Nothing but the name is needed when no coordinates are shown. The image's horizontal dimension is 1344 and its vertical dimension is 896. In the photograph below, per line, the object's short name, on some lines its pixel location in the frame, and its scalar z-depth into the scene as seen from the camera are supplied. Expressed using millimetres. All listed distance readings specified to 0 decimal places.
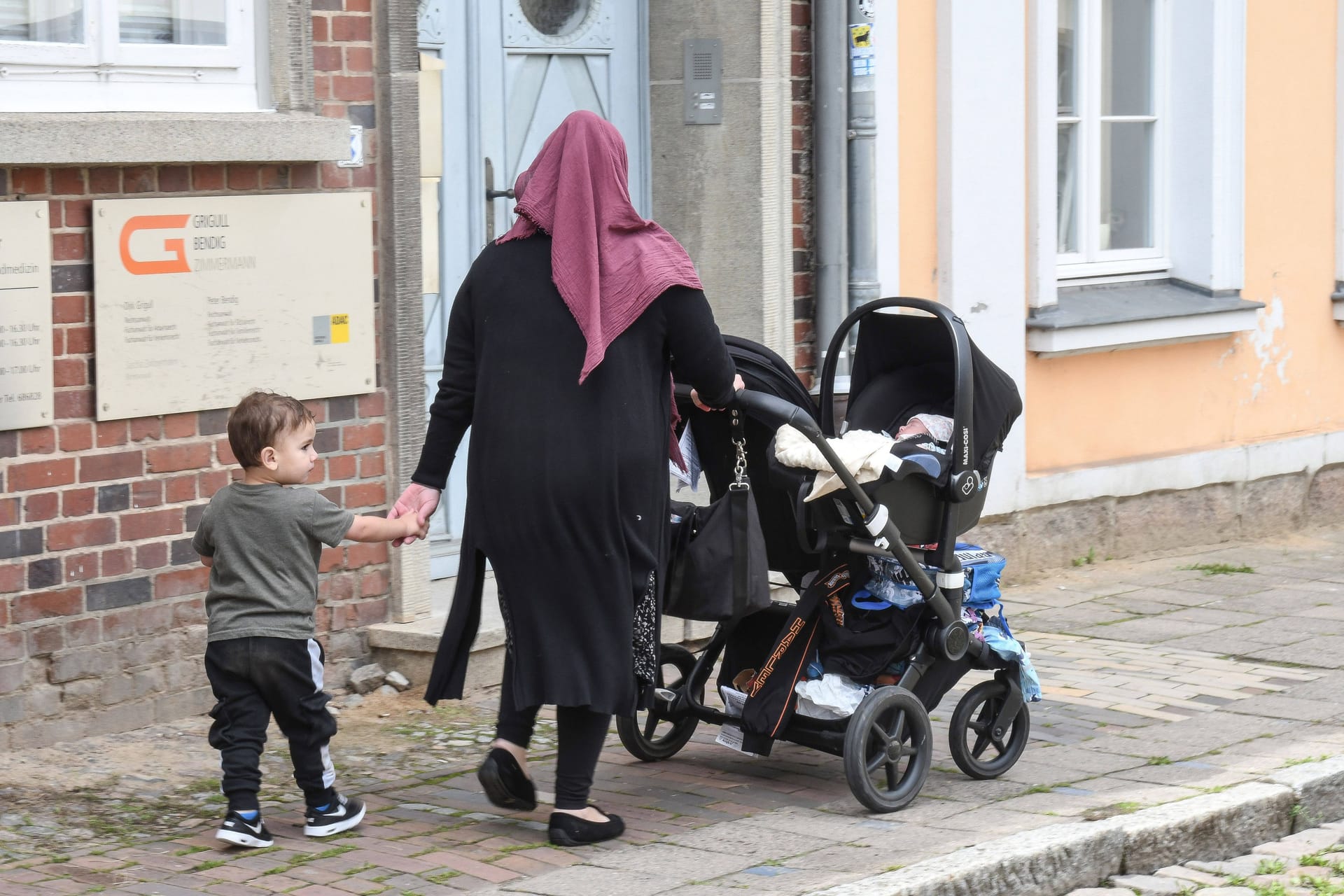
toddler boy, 8945
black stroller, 9750
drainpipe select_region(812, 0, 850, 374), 15305
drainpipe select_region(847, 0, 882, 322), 15328
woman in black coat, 8977
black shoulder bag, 9498
